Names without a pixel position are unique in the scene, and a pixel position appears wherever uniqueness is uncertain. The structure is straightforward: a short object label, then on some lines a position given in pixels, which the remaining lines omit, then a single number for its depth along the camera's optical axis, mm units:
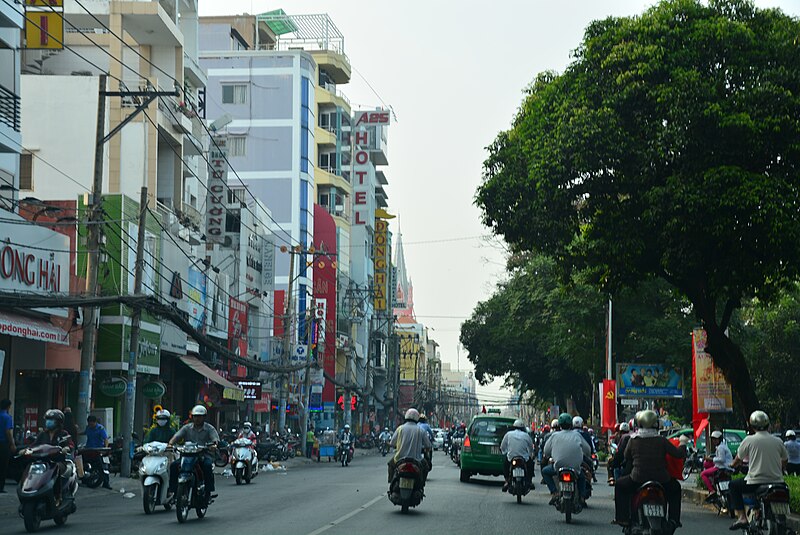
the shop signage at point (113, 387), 32562
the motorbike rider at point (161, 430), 18703
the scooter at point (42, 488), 15211
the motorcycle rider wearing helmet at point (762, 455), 13945
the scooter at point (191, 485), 16641
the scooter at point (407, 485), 18562
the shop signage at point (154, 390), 35000
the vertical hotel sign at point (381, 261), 98688
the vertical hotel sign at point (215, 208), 50219
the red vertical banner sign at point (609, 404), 46344
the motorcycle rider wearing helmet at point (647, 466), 13094
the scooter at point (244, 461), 29500
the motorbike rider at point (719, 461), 20859
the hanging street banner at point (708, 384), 28438
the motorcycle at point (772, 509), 13492
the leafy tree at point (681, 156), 20734
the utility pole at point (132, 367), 30094
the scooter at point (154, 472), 17641
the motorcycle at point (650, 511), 12641
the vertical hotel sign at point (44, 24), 32969
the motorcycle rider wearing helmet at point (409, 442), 19016
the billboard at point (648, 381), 44281
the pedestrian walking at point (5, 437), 20953
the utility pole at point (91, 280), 27375
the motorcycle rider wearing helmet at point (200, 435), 17578
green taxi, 29391
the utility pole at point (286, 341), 50731
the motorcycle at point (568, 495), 17484
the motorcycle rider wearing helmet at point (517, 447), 21844
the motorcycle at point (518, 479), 21625
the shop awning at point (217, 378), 46300
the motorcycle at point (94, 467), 25516
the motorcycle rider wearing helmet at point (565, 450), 17877
